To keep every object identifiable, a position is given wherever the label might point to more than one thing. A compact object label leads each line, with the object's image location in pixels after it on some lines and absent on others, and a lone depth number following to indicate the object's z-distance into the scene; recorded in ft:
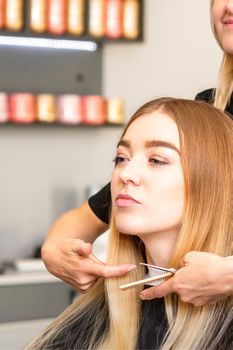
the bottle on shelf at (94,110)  11.27
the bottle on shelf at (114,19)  11.34
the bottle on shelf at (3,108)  10.72
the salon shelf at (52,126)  10.99
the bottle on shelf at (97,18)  11.25
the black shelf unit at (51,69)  11.07
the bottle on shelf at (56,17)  10.89
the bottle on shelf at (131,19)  11.46
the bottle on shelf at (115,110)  11.43
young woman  4.20
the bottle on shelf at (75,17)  11.05
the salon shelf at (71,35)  10.82
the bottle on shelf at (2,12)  10.59
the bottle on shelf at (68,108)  11.10
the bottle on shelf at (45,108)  10.99
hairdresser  3.74
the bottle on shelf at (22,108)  10.85
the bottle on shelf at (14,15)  10.67
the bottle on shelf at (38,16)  10.81
